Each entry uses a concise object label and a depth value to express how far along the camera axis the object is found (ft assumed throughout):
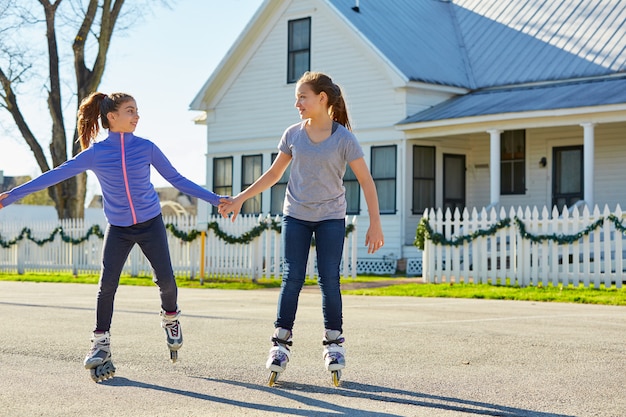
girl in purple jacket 22.56
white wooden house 79.15
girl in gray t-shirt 21.77
